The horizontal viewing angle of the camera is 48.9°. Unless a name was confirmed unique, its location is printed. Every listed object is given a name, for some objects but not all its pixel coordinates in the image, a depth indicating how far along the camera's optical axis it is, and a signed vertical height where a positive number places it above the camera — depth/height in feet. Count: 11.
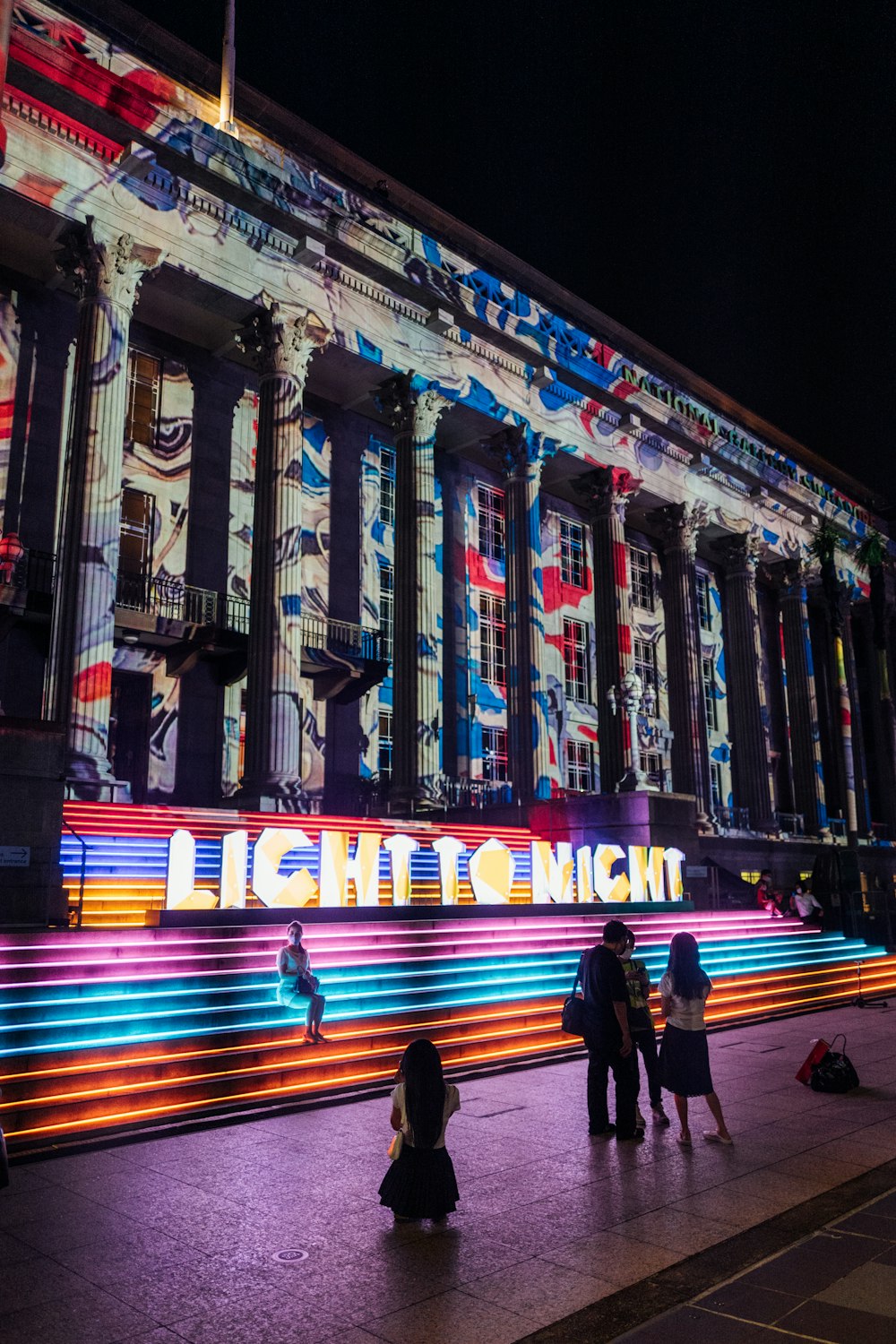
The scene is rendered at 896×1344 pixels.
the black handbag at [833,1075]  40.01 -7.82
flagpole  92.12 +74.42
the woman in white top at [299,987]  41.68 -4.14
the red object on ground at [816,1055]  40.57 -7.08
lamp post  114.11 +20.53
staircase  35.27 -5.41
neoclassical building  83.71 +43.82
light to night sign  55.31 +0.88
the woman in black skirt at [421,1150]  24.31 -6.45
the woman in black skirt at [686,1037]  32.45 -5.14
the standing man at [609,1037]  33.01 -5.05
